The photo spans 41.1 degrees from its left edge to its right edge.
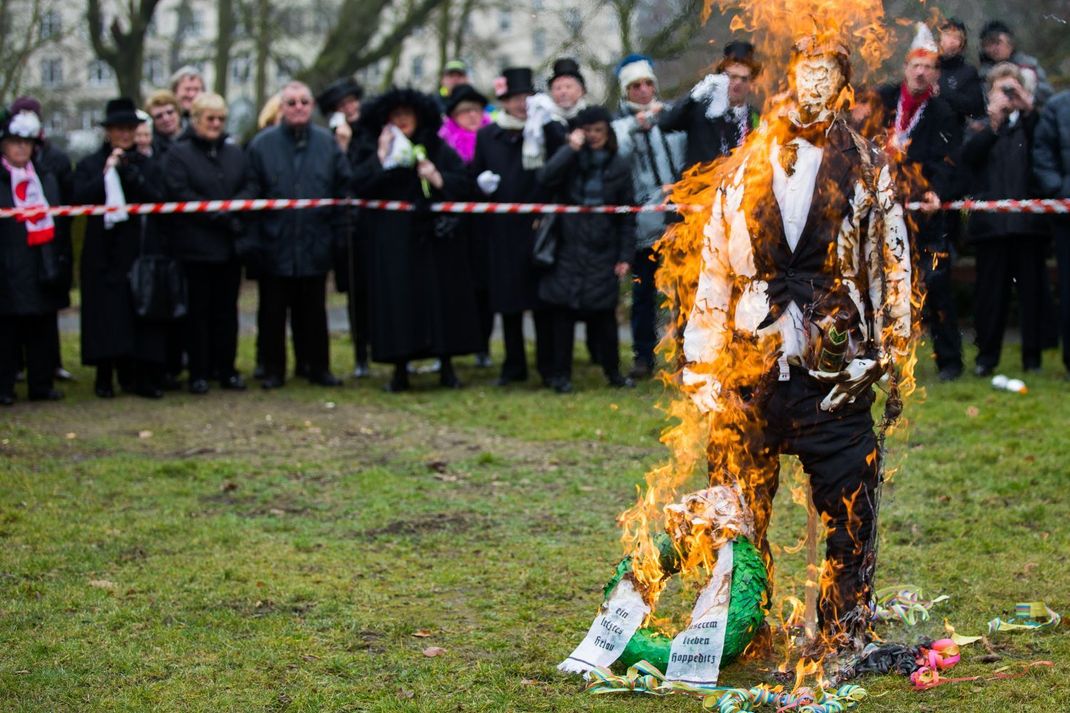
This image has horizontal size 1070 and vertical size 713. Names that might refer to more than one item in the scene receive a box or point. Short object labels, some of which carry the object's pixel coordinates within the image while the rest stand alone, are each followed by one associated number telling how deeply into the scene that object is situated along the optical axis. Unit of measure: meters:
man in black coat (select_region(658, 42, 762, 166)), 10.70
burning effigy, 5.04
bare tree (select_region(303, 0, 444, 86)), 27.38
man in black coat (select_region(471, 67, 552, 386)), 12.20
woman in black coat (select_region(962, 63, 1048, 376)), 11.53
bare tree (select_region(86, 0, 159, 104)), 25.64
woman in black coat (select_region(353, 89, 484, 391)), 11.95
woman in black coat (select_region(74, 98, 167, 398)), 11.67
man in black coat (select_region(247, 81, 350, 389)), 12.16
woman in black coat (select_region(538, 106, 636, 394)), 11.71
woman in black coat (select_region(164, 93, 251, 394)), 11.91
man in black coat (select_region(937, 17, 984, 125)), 10.90
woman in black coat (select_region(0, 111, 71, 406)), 11.46
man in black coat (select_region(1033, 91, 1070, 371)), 11.31
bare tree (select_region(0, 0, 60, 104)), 29.20
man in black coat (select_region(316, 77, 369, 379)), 12.87
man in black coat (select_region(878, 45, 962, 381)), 10.71
